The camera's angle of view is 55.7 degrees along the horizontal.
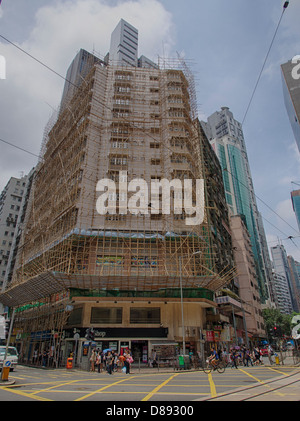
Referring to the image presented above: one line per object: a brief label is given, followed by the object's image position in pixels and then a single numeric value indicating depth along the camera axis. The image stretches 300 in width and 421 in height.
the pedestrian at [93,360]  19.81
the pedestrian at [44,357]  24.67
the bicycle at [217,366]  17.14
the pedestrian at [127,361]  16.99
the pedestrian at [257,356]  22.72
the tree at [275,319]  69.31
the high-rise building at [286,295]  174.38
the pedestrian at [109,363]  17.84
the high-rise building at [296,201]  92.84
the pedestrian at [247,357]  21.66
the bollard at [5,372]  11.96
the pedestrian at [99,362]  19.09
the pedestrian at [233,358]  19.52
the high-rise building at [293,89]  57.12
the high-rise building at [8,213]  65.50
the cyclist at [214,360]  17.53
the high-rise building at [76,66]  89.62
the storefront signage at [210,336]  29.02
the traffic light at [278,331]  23.58
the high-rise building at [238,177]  110.08
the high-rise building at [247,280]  54.44
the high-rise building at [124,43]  98.12
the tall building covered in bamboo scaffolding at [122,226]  26.83
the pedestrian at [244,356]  21.98
